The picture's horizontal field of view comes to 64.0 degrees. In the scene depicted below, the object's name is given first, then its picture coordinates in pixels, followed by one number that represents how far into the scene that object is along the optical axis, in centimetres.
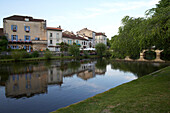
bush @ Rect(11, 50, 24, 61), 3509
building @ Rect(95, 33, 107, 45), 8275
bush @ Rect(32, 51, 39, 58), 3968
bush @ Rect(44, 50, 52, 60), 3962
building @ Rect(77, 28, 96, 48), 7265
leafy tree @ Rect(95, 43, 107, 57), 5503
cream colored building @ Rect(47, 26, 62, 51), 4907
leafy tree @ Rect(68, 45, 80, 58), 4450
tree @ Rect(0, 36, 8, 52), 3706
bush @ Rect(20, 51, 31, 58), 3706
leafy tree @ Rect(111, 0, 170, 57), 776
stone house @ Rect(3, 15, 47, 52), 4203
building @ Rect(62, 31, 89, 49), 5486
